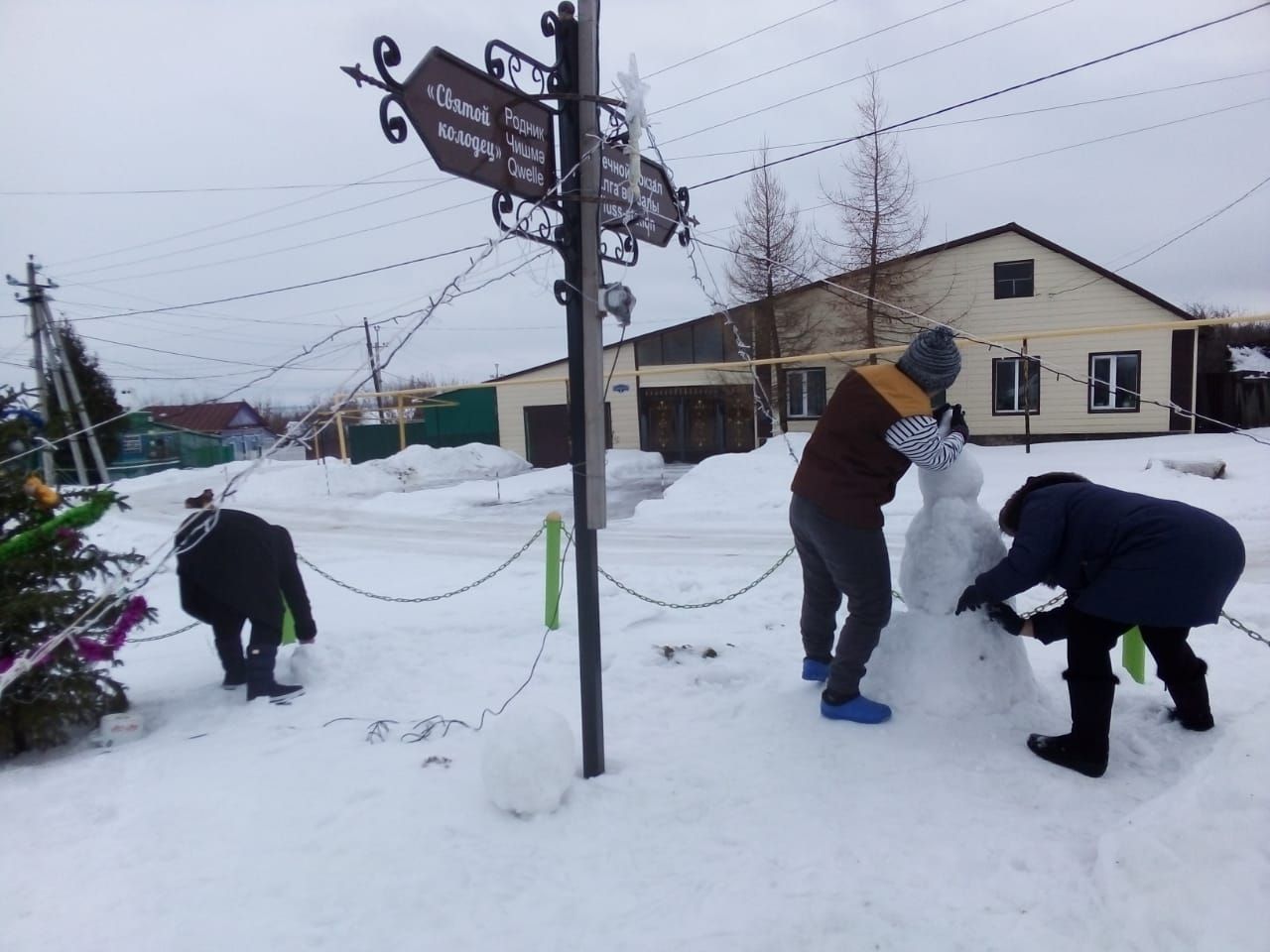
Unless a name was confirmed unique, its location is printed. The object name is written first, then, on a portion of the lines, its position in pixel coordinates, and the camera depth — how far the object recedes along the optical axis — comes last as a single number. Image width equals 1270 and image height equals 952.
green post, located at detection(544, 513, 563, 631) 5.59
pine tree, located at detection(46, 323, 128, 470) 19.86
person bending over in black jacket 4.57
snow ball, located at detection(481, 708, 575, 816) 2.92
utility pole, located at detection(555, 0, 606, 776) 3.09
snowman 3.54
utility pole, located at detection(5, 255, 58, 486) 15.58
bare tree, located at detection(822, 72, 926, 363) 19.14
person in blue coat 2.94
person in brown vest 3.38
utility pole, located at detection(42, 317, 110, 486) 14.89
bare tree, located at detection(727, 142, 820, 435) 20.31
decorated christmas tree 3.97
